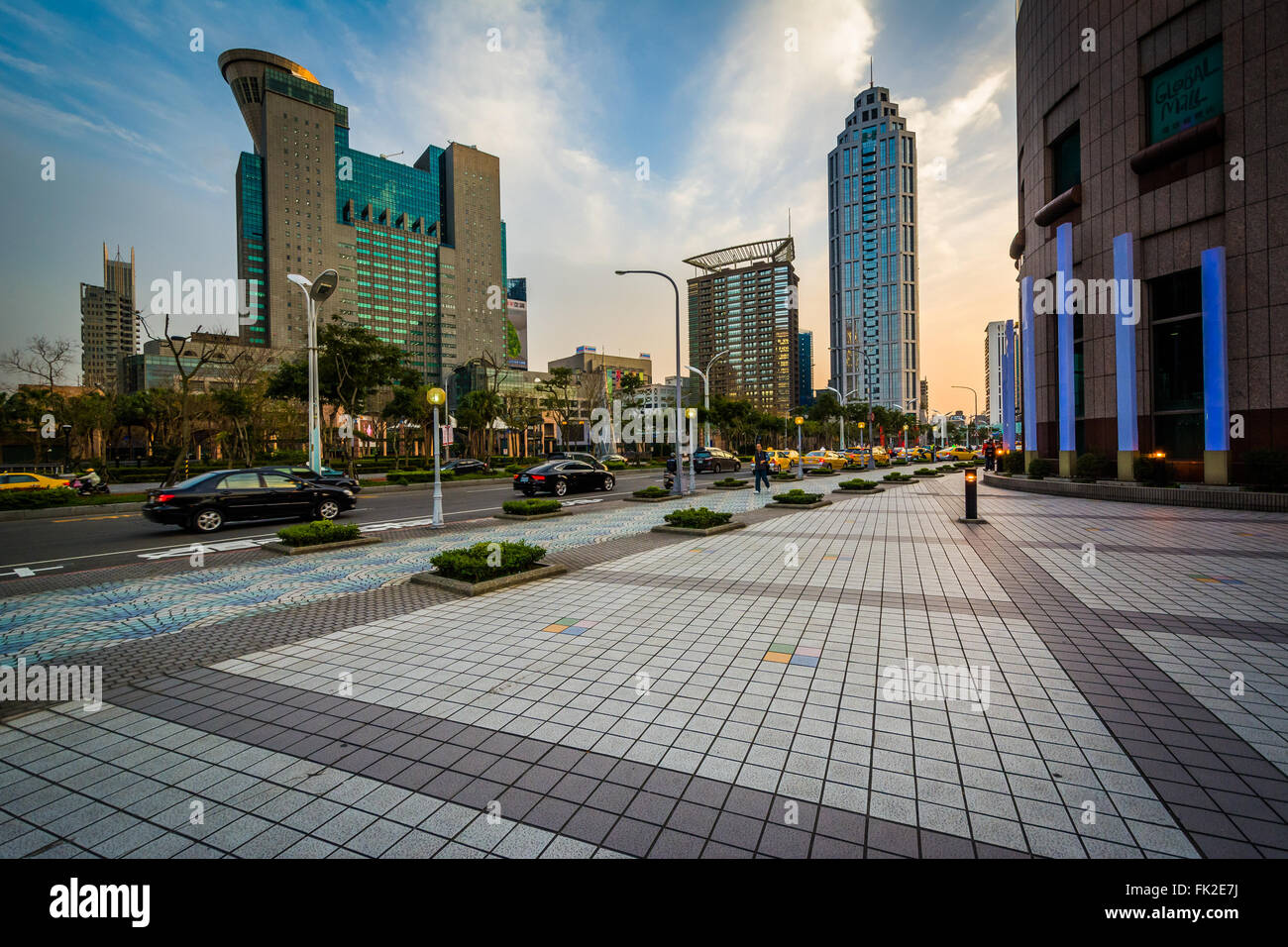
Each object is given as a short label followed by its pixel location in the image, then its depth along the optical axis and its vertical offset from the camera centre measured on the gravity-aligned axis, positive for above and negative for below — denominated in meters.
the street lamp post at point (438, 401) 14.55 +1.71
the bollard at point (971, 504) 14.55 -1.33
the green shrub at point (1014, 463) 29.39 -0.53
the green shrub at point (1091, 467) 20.91 -0.58
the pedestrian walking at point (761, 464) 22.77 -0.22
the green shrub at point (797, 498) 17.69 -1.31
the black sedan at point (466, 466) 43.86 -0.08
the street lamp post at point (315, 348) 21.88 +4.76
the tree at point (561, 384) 50.41 +7.19
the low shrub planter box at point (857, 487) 22.94 -1.29
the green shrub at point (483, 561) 8.19 -1.48
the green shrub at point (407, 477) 32.81 -0.67
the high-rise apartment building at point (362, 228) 124.25 +59.29
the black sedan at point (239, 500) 13.66 -0.81
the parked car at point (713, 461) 42.56 -0.13
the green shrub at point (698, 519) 13.12 -1.42
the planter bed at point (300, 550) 11.23 -1.65
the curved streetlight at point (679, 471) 21.39 -0.44
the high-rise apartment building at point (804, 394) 193.79 +22.39
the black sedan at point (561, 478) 22.50 -0.66
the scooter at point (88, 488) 25.55 -0.71
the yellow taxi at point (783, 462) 40.91 -0.30
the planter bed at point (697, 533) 12.75 -1.65
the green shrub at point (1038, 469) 23.91 -0.71
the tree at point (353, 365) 32.41 +6.15
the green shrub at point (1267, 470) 14.94 -0.61
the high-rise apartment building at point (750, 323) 168.25 +43.03
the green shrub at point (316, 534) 11.39 -1.38
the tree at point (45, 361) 31.92 +6.56
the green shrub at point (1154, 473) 18.48 -0.77
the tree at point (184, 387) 23.95 +4.01
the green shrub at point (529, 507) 16.34 -1.29
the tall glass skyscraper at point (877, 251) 147.12 +56.02
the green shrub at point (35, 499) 19.47 -0.90
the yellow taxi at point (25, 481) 25.92 -0.35
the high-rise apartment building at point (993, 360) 110.50 +20.95
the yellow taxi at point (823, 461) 39.47 -0.28
